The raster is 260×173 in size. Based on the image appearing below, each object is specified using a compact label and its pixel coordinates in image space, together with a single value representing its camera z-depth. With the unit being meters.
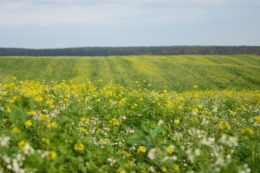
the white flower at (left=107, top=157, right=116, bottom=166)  4.02
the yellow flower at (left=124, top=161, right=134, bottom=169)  4.03
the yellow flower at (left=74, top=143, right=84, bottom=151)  3.77
